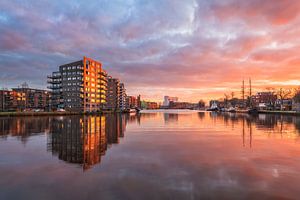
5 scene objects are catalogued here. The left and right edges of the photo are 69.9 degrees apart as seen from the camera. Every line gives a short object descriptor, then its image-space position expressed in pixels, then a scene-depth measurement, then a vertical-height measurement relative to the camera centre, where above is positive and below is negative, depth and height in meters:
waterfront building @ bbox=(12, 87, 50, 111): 187.88 +2.79
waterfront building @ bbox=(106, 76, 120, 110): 195.31 -1.16
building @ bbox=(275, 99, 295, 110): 153.19 -2.90
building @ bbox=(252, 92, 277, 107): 163.54 +4.62
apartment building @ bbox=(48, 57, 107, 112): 131.50 +11.10
